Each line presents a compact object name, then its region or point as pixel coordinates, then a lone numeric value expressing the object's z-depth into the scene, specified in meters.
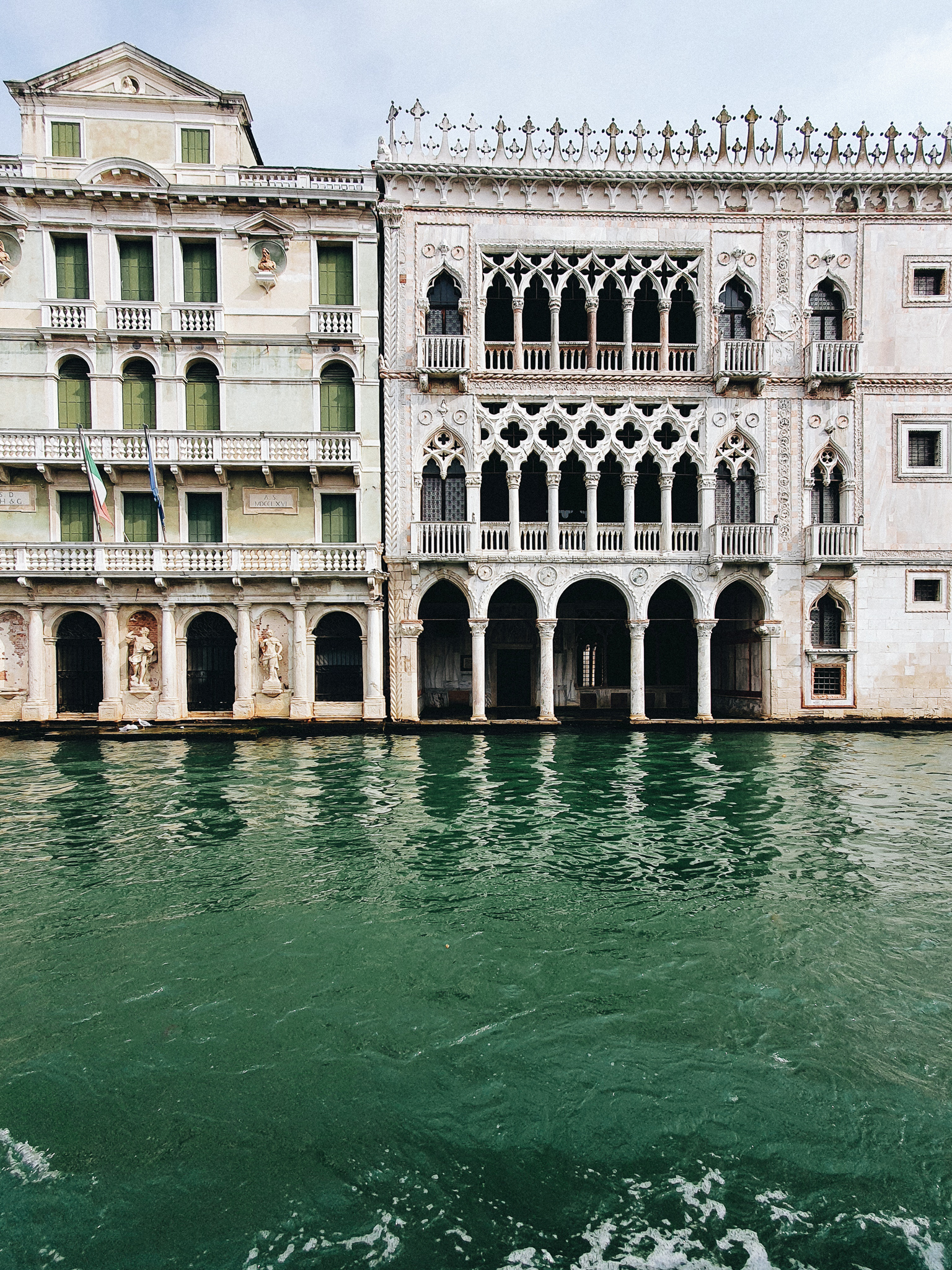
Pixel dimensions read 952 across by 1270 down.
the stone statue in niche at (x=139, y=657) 21.20
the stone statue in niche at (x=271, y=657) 21.42
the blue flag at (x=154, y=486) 20.25
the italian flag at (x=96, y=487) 20.16
